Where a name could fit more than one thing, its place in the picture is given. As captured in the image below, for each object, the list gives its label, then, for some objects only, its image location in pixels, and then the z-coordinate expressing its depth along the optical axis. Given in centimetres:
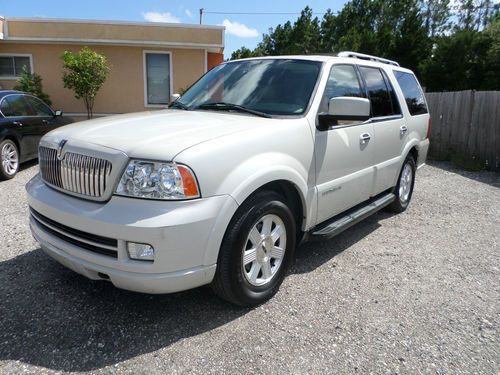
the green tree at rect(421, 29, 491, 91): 2444
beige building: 1327
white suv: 251
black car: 718
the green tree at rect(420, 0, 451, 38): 5591
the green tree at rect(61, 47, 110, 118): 1233
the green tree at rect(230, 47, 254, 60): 6154
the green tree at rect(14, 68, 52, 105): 1299
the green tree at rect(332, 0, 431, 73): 2891
